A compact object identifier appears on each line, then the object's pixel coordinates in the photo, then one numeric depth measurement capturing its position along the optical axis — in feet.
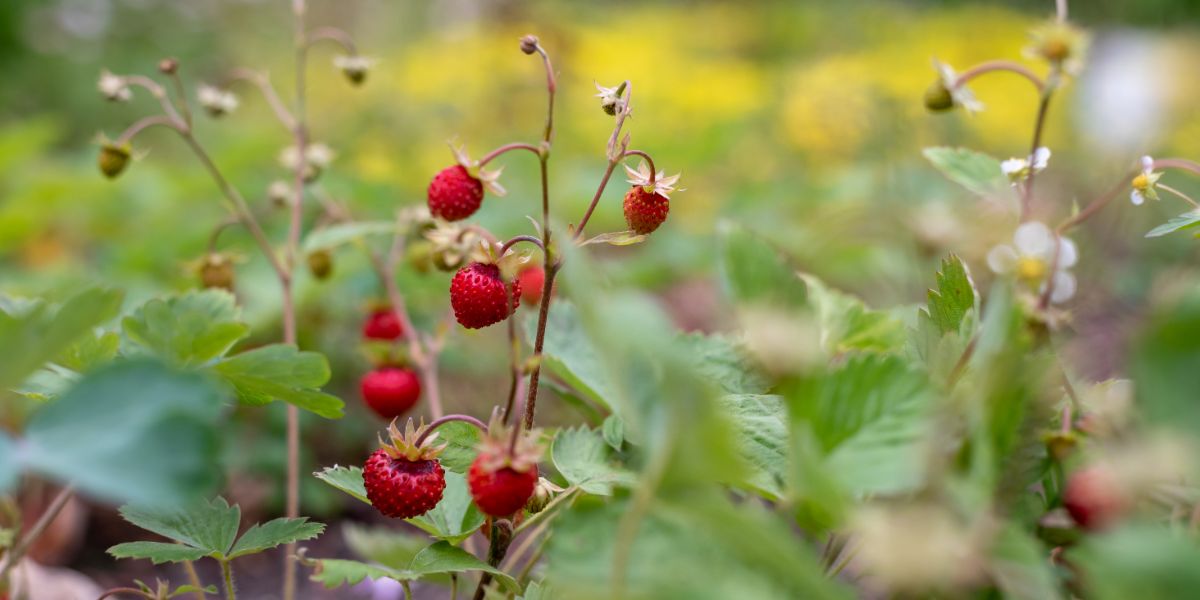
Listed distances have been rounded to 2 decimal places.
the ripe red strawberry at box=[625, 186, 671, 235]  1.83
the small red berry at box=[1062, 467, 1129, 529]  1.63
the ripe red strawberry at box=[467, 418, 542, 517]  1.73
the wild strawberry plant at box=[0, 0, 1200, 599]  1.60
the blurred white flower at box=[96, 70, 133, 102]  2.13
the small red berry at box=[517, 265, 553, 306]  2.03
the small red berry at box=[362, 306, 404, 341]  2.19
